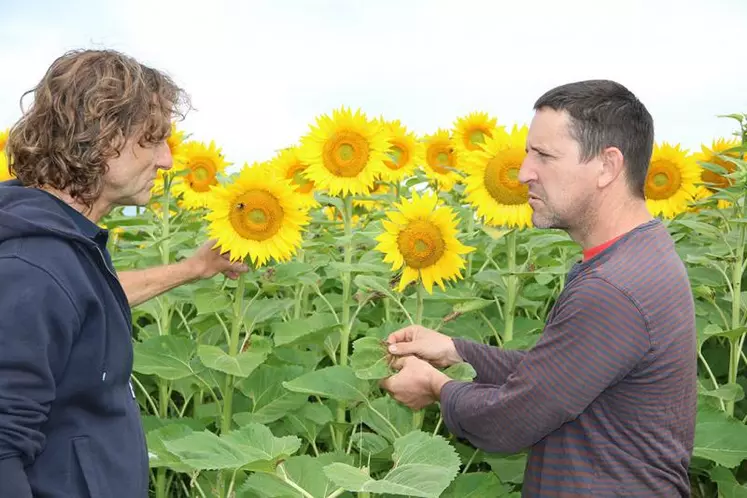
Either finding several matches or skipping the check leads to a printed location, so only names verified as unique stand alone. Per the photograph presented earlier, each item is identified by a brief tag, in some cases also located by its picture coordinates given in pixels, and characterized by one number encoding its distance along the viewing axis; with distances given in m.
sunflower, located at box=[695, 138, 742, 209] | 5.90
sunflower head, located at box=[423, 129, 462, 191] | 6.23
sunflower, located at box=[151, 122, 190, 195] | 5.19
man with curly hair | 2.12
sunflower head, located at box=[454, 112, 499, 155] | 6.11
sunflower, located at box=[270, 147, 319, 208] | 5.21
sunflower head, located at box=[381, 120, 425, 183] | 5.66
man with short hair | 2.70
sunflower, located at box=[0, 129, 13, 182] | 5.80
